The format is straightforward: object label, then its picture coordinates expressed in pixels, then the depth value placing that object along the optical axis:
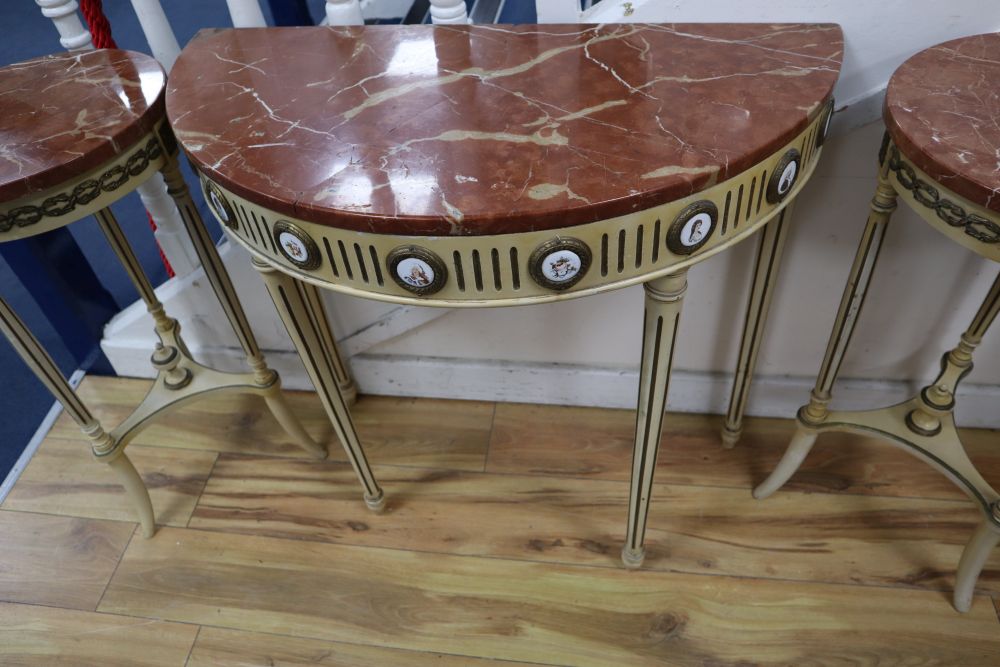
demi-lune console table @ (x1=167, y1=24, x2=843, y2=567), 0.69
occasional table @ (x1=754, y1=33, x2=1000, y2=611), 0.72
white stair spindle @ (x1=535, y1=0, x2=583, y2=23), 0.96
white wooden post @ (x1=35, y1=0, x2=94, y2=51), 1.10
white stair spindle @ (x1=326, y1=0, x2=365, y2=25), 1.03
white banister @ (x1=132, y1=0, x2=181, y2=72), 1.08
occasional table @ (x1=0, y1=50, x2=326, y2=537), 0.86
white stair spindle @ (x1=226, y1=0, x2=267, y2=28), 1.06
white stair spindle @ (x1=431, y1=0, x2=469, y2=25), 0.98
